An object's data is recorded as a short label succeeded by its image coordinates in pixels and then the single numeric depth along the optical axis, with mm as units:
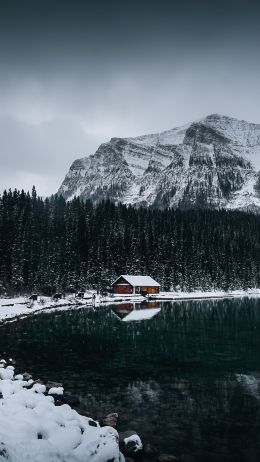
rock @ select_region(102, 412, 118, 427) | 17078
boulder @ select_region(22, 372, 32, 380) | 23669
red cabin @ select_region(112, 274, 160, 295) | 109625
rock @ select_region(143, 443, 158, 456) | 14711
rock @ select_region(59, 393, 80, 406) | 20031
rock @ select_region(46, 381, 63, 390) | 22305
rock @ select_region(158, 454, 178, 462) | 14109
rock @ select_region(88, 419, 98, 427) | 16078
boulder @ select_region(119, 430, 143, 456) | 14297
